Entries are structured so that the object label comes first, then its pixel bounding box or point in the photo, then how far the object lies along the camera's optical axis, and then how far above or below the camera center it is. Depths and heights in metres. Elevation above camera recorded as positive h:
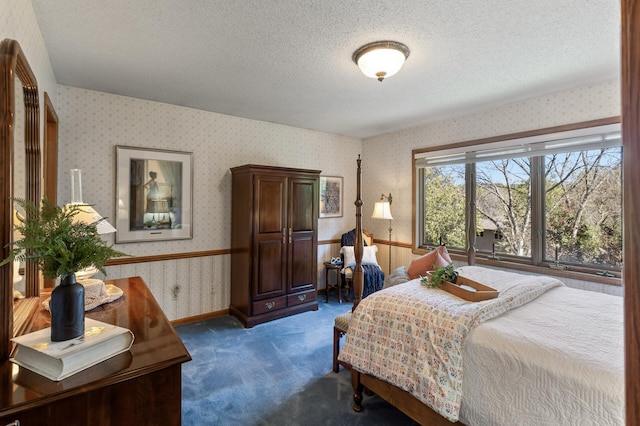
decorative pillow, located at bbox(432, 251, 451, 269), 3.46 -0.51
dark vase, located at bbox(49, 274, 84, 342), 1.08 -0.34
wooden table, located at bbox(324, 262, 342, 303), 4.52 -0.93
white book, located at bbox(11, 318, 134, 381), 0.99 -0.46
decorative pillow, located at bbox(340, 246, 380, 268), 4.43 -0.60
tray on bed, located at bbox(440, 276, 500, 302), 2.02 -0.52
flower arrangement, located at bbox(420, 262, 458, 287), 2.31 -0.46
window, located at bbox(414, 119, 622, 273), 2.91 +0.20
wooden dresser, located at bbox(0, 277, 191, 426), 0.90 -0.54
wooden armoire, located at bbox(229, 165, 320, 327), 3.66 -0.33
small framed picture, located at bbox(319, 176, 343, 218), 4.92 +0.31
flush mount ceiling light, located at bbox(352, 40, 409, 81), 2.21 +1.16
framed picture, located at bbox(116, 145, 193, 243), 3.32 +0.24
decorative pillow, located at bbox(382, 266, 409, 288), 3.70 -0.75
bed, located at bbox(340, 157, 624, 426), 1.35 -0.72
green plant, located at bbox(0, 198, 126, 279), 1.09 -0.10
